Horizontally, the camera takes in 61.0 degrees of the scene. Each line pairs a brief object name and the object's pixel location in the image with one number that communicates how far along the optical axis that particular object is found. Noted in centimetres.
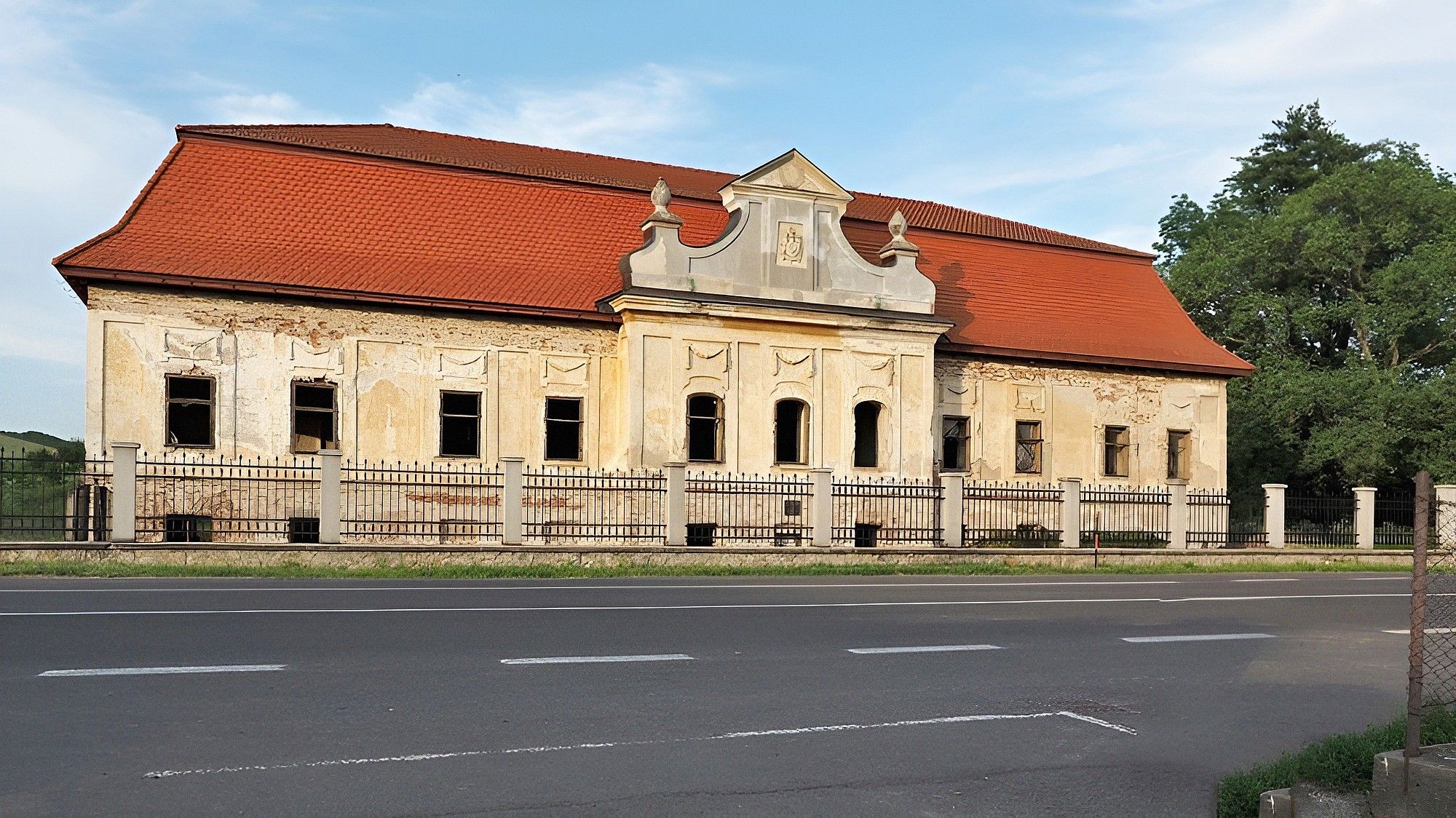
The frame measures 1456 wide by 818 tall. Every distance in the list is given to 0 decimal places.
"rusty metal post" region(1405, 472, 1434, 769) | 544
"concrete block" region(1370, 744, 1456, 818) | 517
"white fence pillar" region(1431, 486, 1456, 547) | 2773
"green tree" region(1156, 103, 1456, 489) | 3456
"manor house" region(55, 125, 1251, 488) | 2244
